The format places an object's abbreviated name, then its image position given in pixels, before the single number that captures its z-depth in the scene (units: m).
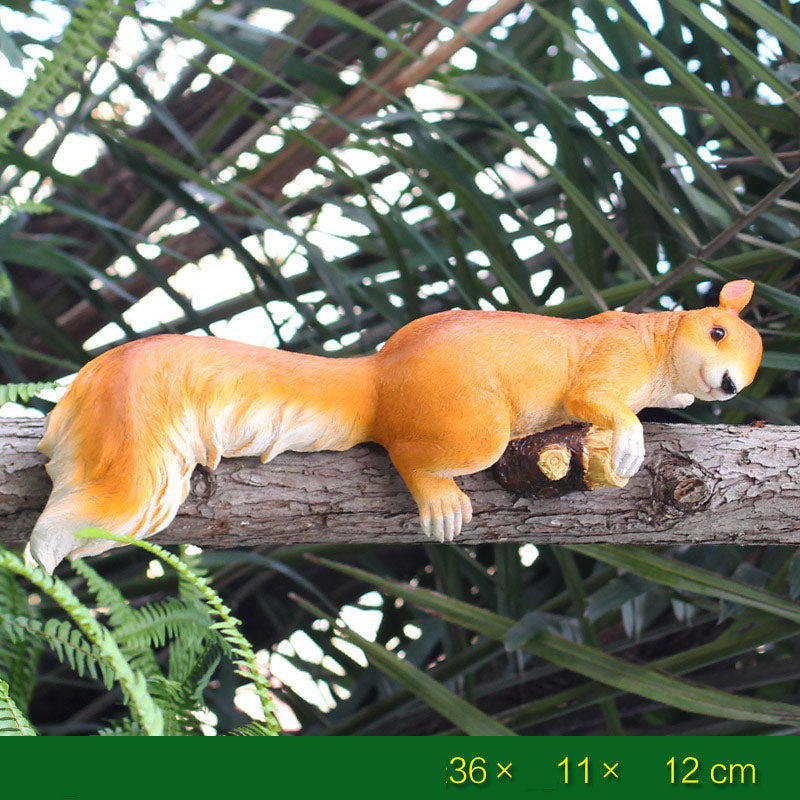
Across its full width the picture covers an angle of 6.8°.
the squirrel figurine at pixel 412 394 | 3.06
